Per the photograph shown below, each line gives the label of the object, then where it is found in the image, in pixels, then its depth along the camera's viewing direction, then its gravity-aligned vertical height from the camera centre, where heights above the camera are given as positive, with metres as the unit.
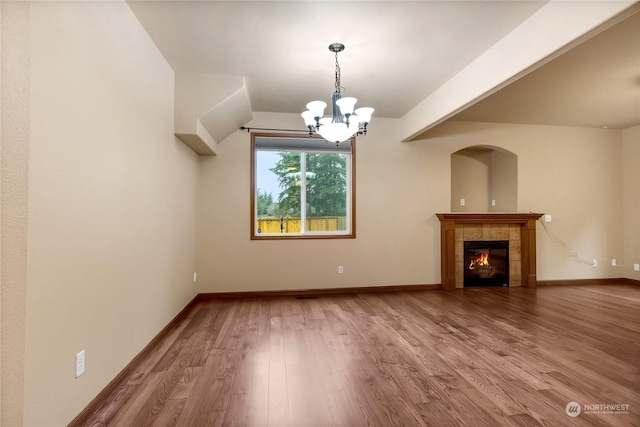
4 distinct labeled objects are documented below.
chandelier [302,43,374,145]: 2.51 +0.91
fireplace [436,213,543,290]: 4.73 -0.31
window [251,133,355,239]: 4.54 +0.48
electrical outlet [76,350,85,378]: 1.63 -0.81
